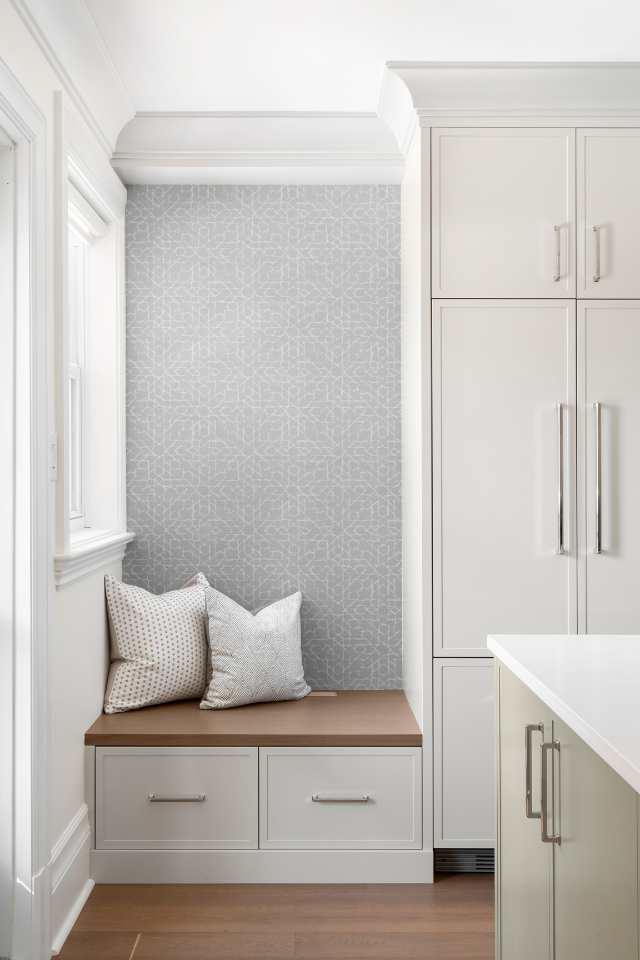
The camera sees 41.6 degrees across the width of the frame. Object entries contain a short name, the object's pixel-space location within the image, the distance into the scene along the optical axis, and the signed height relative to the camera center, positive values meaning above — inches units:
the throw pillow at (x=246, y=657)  115.7 -26.0
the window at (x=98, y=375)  123.0 +14.1
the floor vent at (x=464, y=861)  109.8 -51.1
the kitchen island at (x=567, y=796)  46.8 -21.6
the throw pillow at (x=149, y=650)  116.3 -25.1
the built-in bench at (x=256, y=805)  107.5 -43.0
